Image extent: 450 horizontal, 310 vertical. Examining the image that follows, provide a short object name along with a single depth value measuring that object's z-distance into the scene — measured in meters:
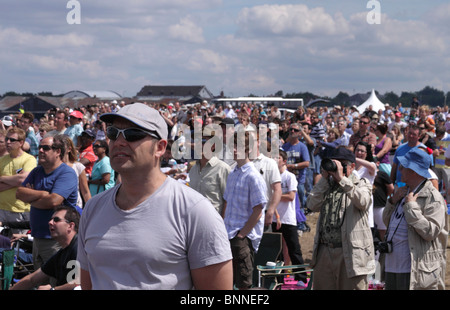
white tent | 35.44
